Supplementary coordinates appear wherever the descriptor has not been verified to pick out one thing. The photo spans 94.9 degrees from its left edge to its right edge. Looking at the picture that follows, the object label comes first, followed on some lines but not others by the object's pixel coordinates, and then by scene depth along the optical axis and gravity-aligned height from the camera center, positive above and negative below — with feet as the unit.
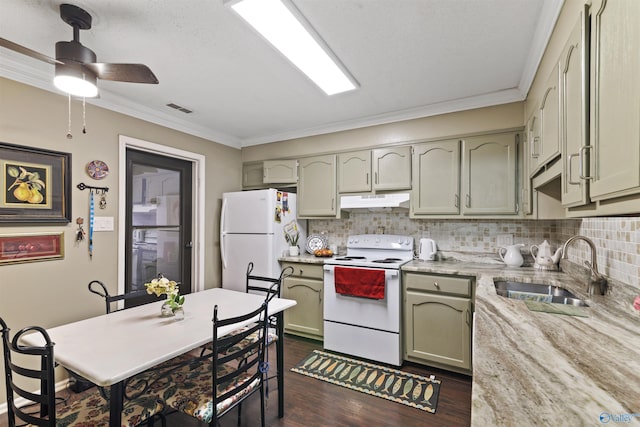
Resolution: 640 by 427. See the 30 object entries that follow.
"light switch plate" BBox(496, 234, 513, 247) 9.23 -0.82
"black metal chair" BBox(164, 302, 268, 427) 4.59 -3.02
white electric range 8.59 -2.93
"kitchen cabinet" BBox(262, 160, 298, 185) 11.79 +1.72
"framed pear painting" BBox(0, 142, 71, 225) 6.52 +0.66
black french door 9.29 -0.21
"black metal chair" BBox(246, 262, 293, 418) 6.47 -3.19
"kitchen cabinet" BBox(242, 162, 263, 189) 12.77 +1.71
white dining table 3.85 -2.02
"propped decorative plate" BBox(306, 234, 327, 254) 11.94 -1.18
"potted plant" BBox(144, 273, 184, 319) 5.74 -1.63
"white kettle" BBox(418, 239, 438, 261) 9.73 -1.20
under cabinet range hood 9.58 +0.43
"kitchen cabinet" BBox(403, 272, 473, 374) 7.91 -2.99
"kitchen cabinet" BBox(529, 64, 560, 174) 4.70 +1.58
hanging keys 7.70 -0.47
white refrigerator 10.57 -0.66
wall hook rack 7.75 +0.71
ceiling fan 5.01 +2.53
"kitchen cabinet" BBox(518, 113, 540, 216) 6.79 +1.31
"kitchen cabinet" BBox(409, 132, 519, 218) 8.40 +1.11
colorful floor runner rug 7.12 -4.46
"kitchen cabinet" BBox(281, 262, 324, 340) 10.14 -3.02
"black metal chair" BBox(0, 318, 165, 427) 3.72 -2.94
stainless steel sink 5.56 -1.67
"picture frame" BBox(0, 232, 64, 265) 6.50 -0.79
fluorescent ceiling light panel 4.87 +3.41
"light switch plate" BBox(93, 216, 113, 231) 8.04 -0.27
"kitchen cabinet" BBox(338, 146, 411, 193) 9.75 +1.52
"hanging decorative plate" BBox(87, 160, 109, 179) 7.95 +1.23
